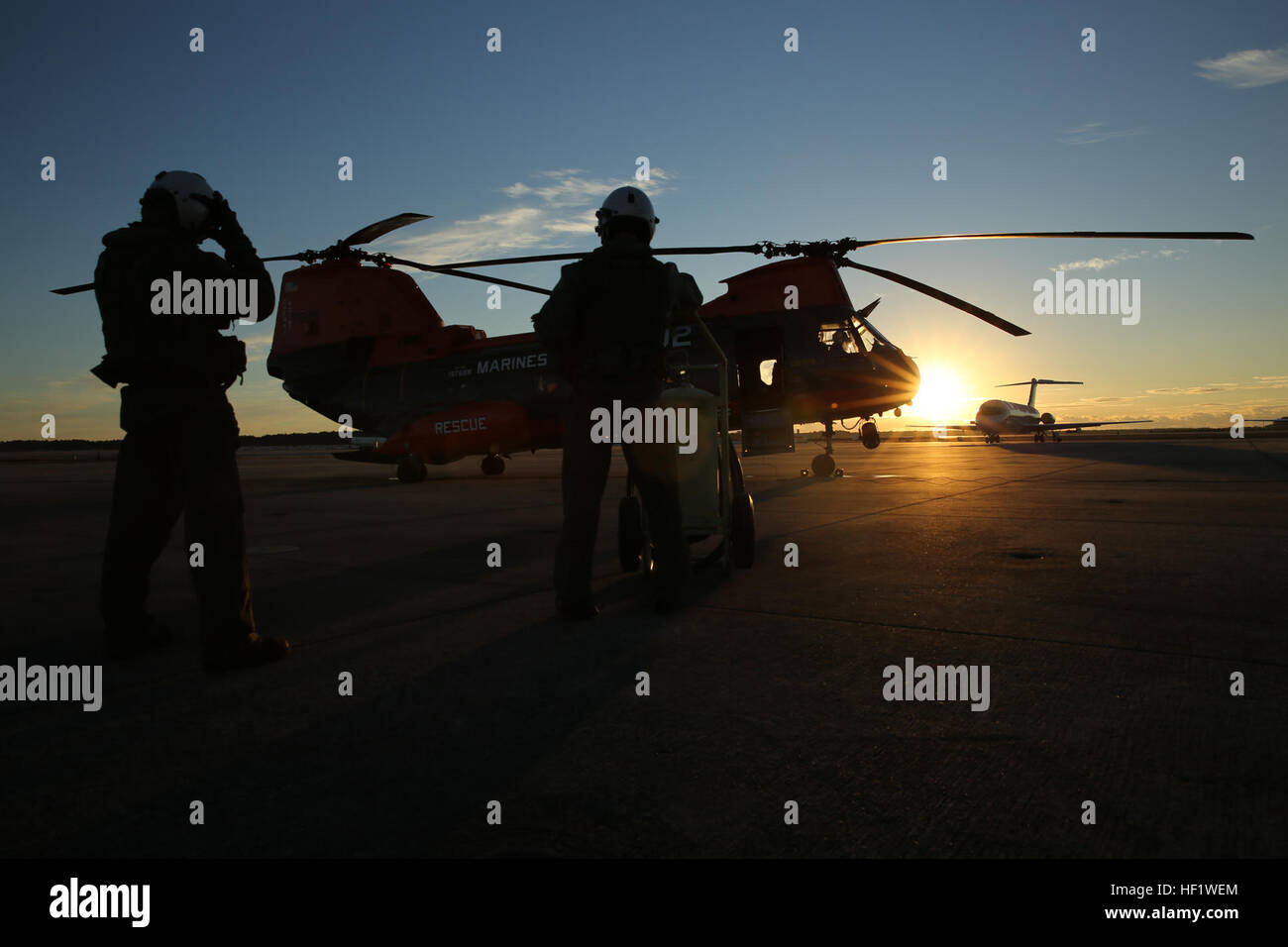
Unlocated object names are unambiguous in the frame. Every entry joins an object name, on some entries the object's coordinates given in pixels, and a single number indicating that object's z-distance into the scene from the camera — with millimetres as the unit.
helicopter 13234
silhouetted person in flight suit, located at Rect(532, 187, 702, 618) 4152
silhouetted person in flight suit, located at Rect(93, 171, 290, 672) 3293
